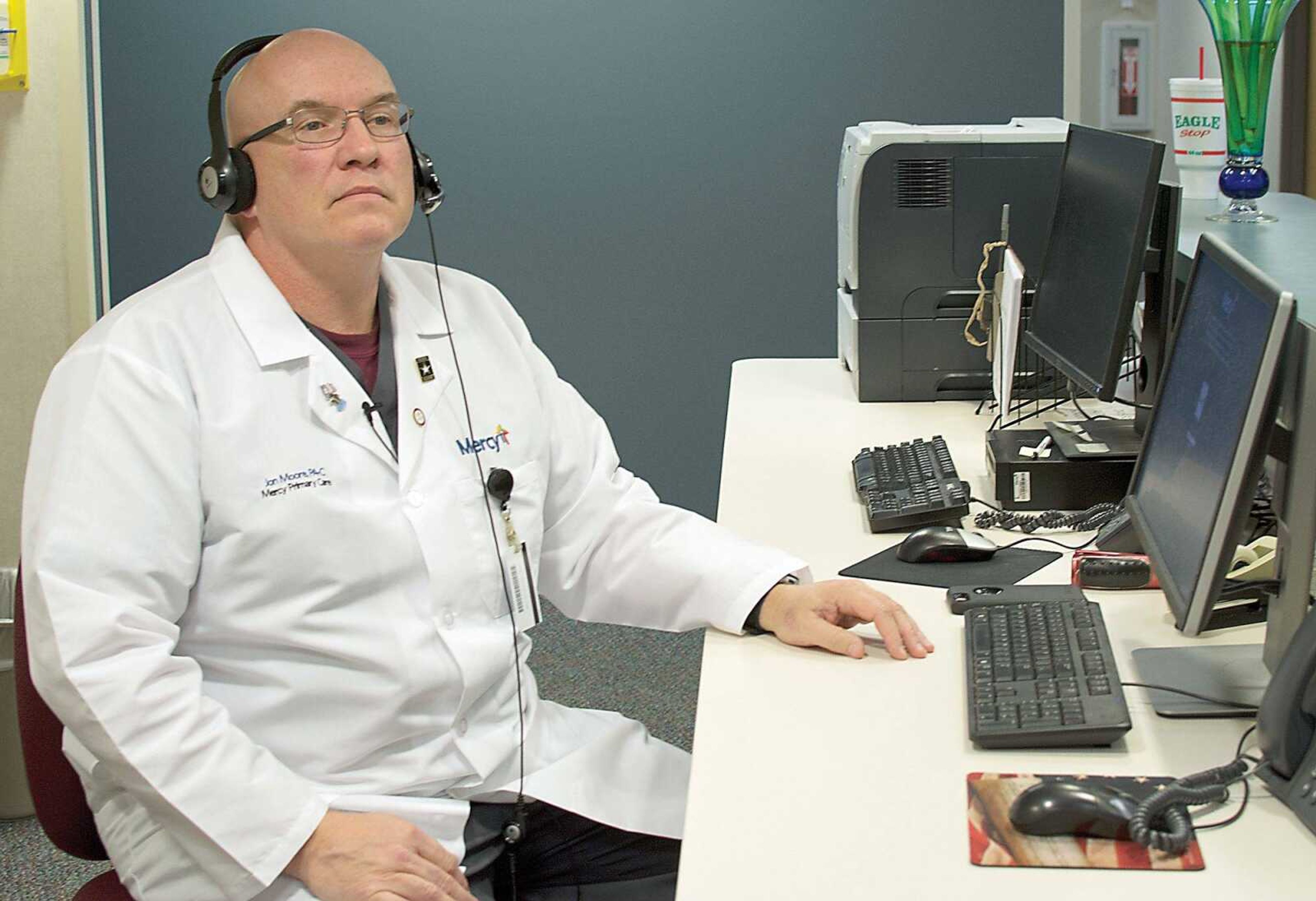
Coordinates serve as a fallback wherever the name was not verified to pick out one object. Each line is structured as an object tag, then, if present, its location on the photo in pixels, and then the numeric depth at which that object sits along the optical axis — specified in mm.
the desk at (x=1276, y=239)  1922
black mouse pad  1831
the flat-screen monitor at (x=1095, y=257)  1957
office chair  1458
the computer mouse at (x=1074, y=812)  1172
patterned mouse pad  1146
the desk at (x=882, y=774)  1134
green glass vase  2473
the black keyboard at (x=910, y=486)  2047
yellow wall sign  2430
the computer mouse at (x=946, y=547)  1884
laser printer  2621
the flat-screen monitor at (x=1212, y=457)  1270
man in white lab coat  1398
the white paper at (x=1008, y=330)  2174
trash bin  2562
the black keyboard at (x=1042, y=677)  1347
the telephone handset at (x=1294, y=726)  1210
